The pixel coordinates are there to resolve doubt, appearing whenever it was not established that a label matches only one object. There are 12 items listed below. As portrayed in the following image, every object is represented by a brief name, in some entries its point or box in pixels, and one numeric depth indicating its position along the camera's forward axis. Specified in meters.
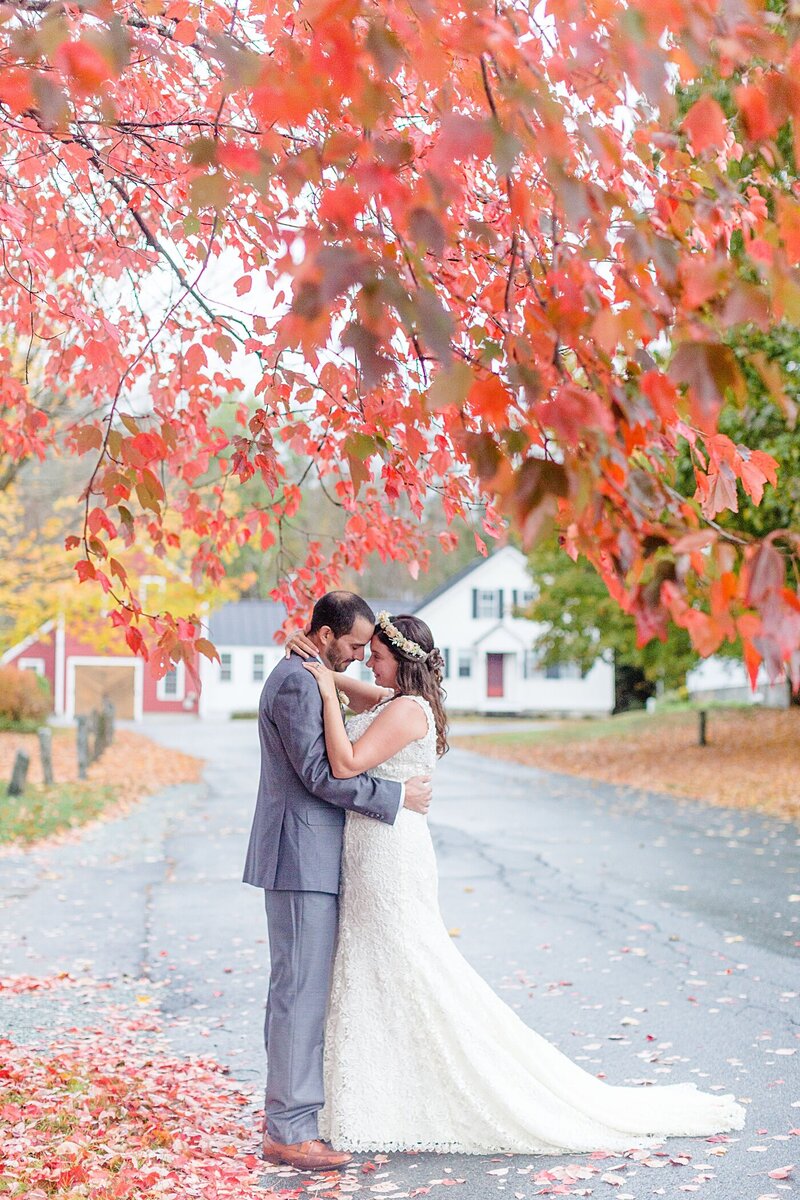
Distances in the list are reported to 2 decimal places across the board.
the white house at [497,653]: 53.72
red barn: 53.06
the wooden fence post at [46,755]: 18.56
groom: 4.61
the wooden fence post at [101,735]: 25.69
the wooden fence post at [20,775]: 16.95
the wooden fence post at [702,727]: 26.78
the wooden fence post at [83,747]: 20.72
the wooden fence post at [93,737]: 24.72
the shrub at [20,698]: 35.12
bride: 4.66
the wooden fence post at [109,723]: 28.48
